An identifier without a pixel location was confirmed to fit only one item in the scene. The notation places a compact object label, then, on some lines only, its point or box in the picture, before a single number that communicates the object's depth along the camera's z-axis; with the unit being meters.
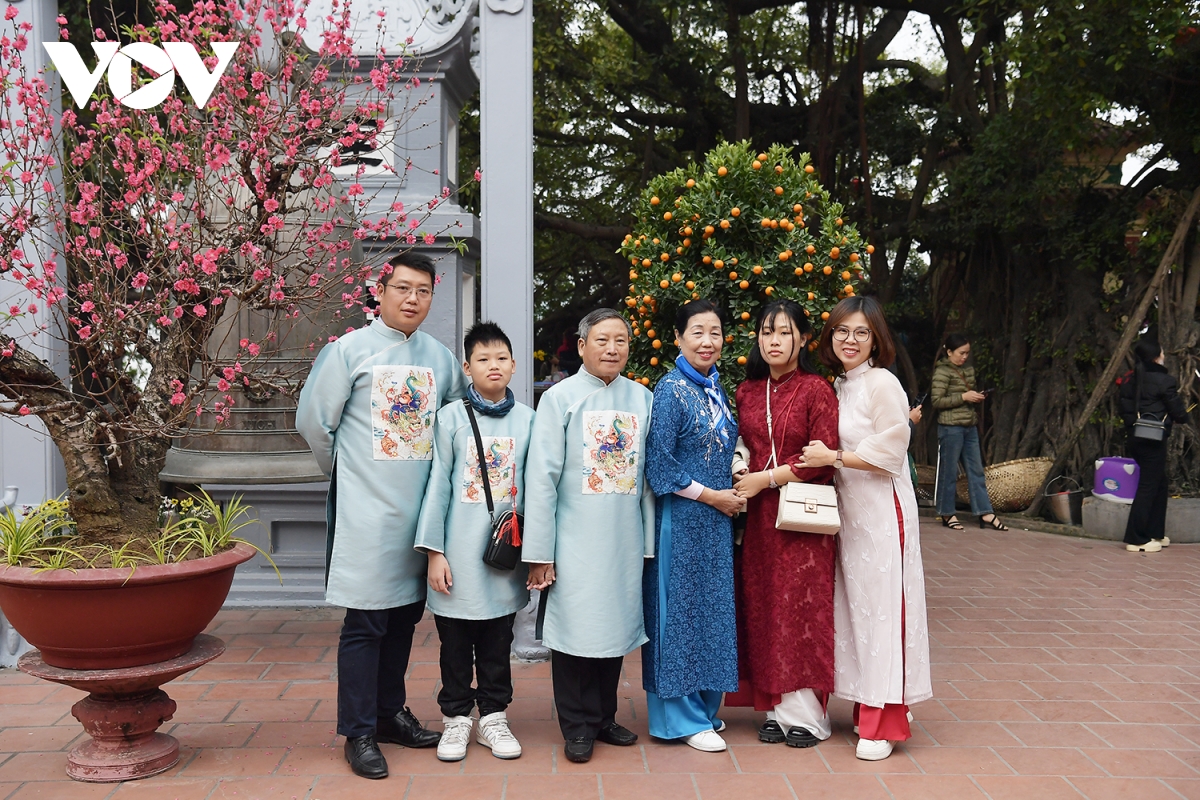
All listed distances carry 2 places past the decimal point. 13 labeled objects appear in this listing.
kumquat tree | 4.24
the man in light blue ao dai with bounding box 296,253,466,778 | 3.25
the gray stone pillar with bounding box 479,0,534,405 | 4.38
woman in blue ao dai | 3.35
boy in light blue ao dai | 3.28
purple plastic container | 7.57
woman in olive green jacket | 8.26
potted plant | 3.06
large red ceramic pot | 3.00
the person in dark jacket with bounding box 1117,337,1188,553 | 6.99
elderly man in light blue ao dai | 3.29
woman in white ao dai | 3.37
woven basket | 8.68
